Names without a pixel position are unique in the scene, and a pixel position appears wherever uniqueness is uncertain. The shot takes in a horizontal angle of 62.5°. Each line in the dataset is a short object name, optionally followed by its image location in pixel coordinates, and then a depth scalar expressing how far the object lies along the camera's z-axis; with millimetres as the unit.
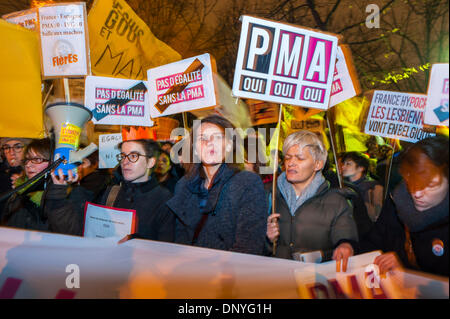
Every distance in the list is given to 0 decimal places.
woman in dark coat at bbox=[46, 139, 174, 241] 2707
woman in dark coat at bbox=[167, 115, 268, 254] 2262
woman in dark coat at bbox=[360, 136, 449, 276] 1521
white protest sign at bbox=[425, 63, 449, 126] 1437
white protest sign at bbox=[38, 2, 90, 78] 3670
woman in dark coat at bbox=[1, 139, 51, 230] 2846
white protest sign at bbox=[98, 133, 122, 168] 4105
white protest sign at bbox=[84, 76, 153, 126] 3838
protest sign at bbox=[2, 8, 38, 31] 4398
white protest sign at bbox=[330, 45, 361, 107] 3293
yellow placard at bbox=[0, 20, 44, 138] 3459
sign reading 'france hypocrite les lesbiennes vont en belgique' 3652
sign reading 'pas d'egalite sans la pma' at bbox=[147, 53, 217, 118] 3553
